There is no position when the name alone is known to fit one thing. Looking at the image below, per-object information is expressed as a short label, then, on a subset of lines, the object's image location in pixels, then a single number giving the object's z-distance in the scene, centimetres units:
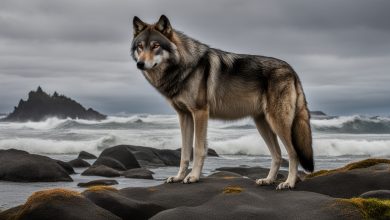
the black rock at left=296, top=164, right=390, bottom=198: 880
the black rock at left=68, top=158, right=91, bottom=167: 2127
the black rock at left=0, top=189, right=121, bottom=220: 733
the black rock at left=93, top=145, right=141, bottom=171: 1998
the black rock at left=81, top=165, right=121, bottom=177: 1772
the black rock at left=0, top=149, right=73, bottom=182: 1556
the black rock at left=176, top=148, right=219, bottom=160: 3001
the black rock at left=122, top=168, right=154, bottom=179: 1741
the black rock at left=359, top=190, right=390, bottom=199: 780
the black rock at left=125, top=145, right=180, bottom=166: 2401
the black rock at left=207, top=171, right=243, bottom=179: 1332
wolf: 865
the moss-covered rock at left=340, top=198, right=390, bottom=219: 709
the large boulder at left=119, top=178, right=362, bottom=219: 707
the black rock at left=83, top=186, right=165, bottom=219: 785
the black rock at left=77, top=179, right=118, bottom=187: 1469
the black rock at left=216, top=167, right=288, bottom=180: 1842
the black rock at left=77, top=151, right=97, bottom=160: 2683
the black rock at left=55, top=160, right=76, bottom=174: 1847
